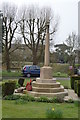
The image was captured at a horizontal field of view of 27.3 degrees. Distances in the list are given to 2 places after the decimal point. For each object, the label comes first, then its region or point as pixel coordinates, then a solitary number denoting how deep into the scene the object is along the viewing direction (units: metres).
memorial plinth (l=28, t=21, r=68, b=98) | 8.81
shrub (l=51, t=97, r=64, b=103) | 7.60
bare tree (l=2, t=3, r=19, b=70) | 23.86
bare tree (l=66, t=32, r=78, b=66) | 32.72
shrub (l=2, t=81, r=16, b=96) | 8.32
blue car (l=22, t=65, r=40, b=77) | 20.87
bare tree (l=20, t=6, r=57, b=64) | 24.34
